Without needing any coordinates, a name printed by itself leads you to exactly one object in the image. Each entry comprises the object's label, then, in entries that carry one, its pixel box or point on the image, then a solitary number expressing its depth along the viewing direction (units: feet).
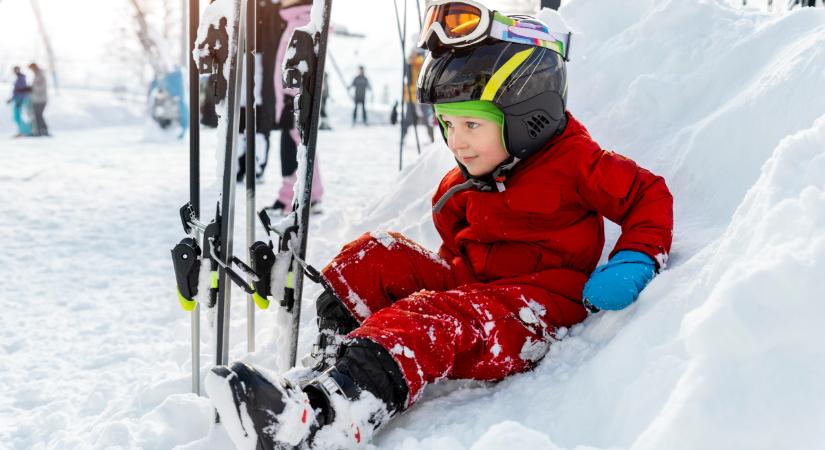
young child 5.07
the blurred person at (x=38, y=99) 40.27
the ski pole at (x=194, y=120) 6.15
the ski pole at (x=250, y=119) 6.25
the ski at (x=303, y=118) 5.85
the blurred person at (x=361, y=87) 51.98
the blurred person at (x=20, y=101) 40.78
